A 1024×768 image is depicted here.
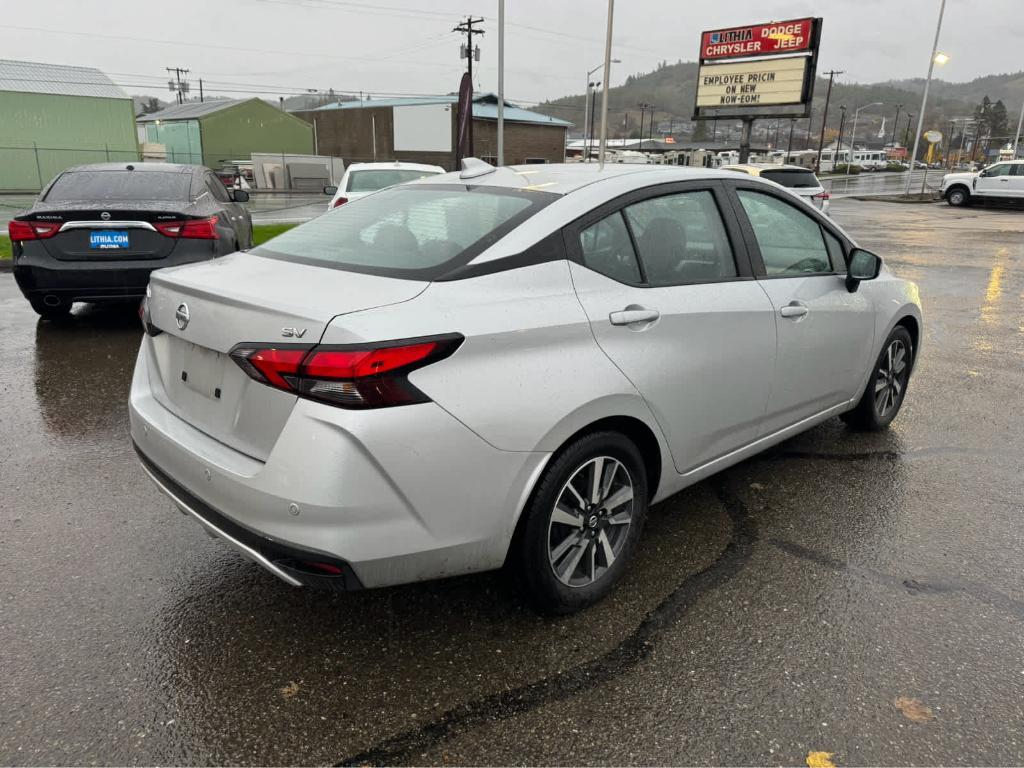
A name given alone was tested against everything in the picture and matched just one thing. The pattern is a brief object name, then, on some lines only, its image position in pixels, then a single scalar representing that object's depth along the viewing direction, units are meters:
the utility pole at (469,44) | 49.03
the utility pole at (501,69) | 27.19
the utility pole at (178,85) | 96.25
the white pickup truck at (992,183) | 29.48
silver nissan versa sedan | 2.19
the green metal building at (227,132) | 53.40
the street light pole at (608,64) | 25.96
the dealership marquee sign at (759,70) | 29.06
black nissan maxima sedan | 6.45
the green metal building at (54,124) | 35.50
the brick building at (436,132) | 55.84
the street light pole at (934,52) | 35.91
